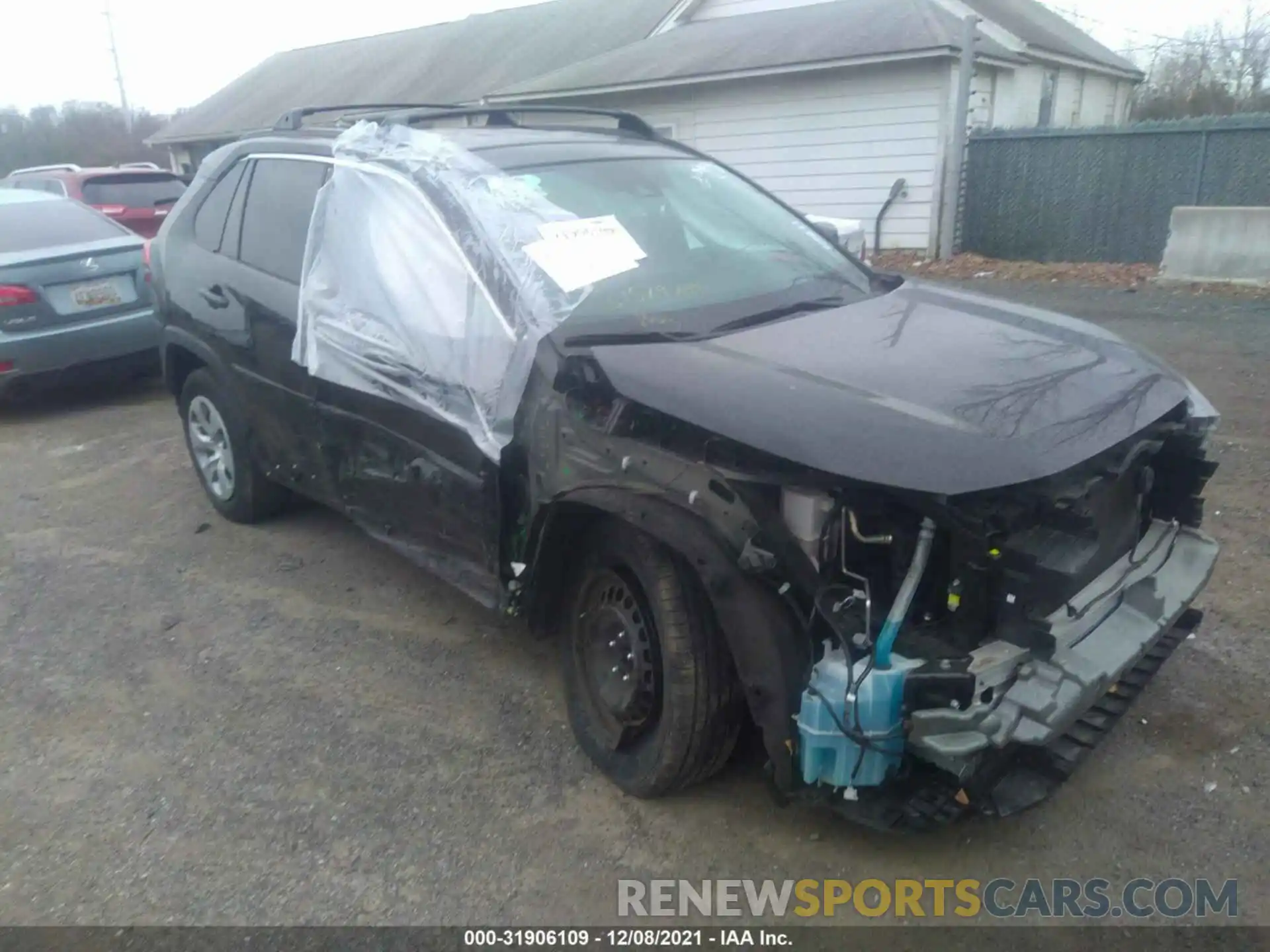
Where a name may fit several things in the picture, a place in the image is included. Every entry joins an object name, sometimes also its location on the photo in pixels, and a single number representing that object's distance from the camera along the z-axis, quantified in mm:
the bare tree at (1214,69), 23750
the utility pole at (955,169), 12805
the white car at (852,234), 7612
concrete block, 9906
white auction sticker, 3172
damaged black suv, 2436
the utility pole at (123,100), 40475
